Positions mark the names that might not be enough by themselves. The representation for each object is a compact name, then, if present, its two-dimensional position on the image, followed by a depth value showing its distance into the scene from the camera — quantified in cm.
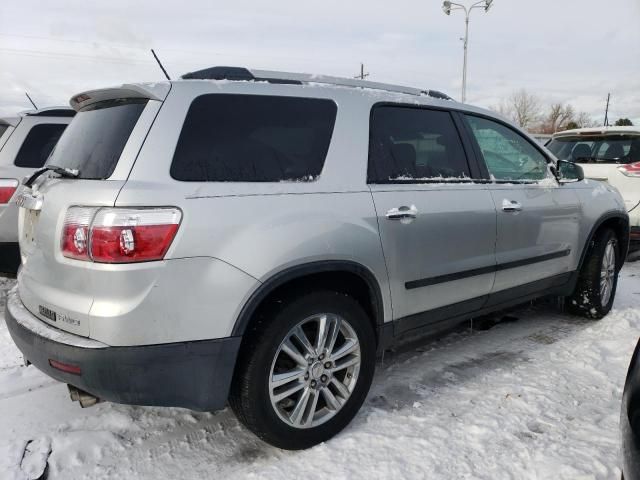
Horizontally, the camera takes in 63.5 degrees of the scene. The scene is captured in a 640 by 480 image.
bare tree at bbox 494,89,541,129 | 5847
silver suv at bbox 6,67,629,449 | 204
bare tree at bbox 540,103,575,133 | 6438
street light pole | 2280
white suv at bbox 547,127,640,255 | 648
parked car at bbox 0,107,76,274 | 437
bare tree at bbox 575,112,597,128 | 6491
